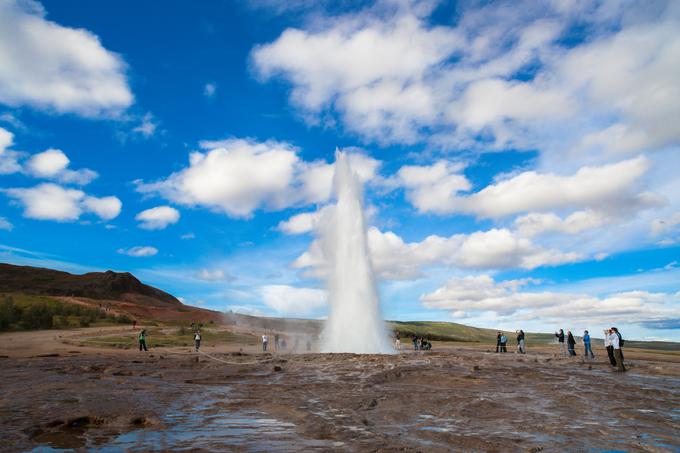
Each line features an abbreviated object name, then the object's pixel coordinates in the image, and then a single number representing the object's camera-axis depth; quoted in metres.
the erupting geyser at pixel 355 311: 30.61
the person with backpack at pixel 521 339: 36.29
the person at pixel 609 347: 22.54
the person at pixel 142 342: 33.16
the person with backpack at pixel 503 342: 37.85
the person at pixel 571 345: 32.87
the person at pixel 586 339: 30.22
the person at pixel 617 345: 21.27
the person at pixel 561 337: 35.19
